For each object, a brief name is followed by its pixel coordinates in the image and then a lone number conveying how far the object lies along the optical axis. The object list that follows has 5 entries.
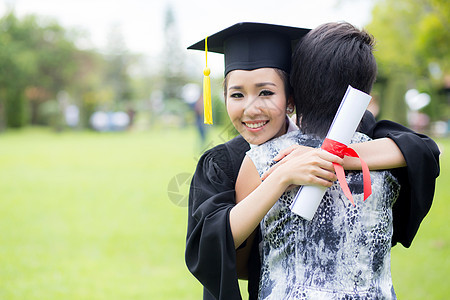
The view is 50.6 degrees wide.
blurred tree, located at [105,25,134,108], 45.50
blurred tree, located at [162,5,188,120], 50.12
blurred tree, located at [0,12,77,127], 29.81
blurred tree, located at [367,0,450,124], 16.81
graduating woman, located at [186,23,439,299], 1.37
